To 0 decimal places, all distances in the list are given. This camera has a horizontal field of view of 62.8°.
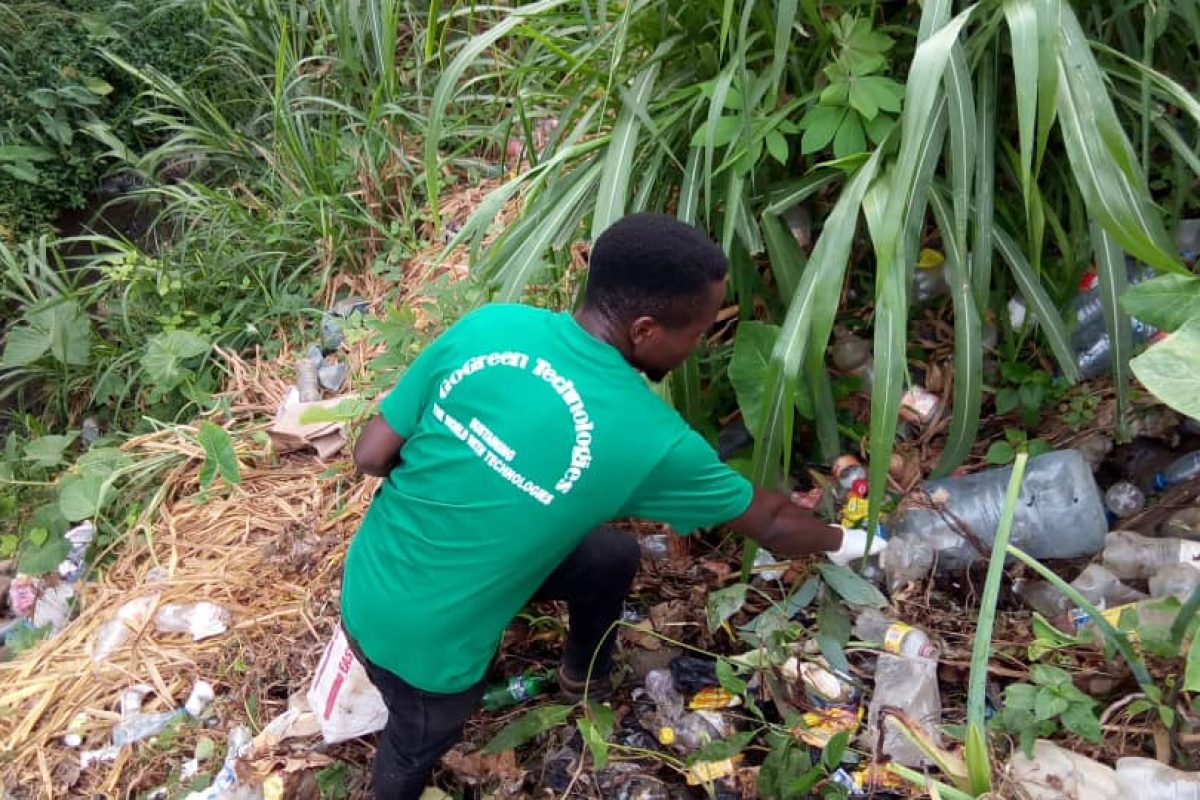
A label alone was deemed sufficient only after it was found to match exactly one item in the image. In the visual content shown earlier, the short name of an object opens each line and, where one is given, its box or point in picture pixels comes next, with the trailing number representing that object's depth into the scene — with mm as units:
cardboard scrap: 2637
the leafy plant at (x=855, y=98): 1740
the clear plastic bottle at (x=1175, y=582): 1654
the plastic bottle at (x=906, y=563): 1871
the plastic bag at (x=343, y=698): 1776
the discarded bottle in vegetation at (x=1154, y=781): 1342
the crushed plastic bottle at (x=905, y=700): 1590
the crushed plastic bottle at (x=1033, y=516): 1855
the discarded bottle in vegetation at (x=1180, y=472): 1901
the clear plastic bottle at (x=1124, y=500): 1927
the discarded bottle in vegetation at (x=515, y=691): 1923
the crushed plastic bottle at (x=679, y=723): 1745
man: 1356
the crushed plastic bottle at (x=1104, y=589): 1729
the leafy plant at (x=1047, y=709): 1449
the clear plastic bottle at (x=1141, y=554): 1729
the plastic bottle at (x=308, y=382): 2865
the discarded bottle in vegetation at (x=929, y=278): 2070
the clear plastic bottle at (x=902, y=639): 1717
